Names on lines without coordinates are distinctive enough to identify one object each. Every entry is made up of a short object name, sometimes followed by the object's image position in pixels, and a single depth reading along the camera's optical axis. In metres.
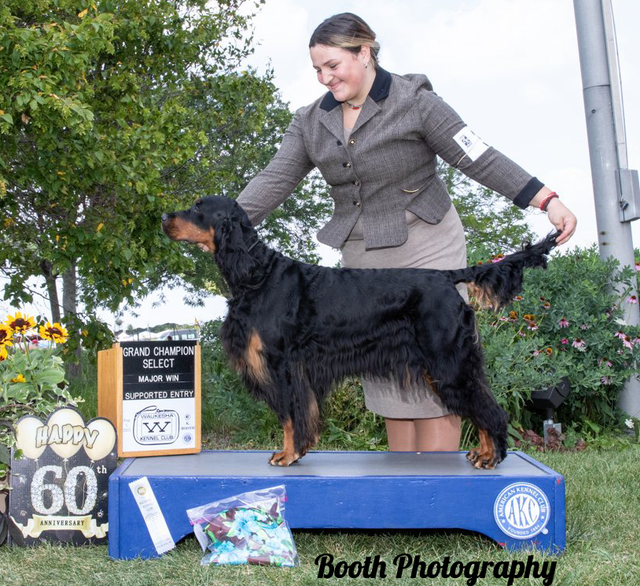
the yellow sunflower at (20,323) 3.39
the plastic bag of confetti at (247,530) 2.52
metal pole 5.77
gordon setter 2.75
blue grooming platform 2.60
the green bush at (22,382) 3.04
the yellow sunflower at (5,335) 3.30
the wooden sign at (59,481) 2.82
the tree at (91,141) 5.00
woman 2.88
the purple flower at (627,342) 5.48
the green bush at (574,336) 5.18
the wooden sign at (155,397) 3.01
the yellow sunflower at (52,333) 3.64
